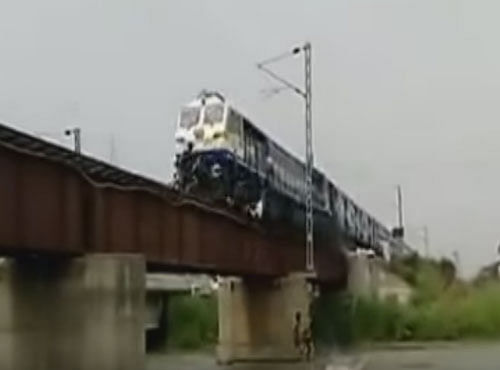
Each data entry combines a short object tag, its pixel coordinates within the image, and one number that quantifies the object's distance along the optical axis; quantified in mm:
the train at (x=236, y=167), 49656
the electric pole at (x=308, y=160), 52125
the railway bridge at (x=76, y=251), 28172
